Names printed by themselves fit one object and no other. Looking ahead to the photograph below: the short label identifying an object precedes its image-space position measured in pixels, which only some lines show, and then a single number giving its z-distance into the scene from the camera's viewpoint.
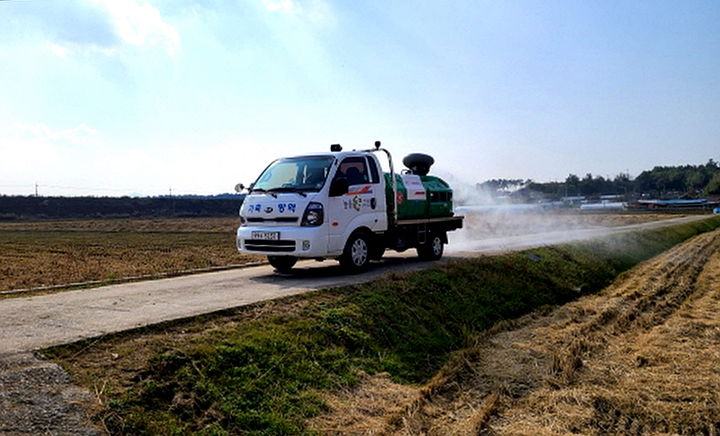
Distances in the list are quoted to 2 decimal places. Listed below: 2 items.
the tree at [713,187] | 125.90
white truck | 11.16
